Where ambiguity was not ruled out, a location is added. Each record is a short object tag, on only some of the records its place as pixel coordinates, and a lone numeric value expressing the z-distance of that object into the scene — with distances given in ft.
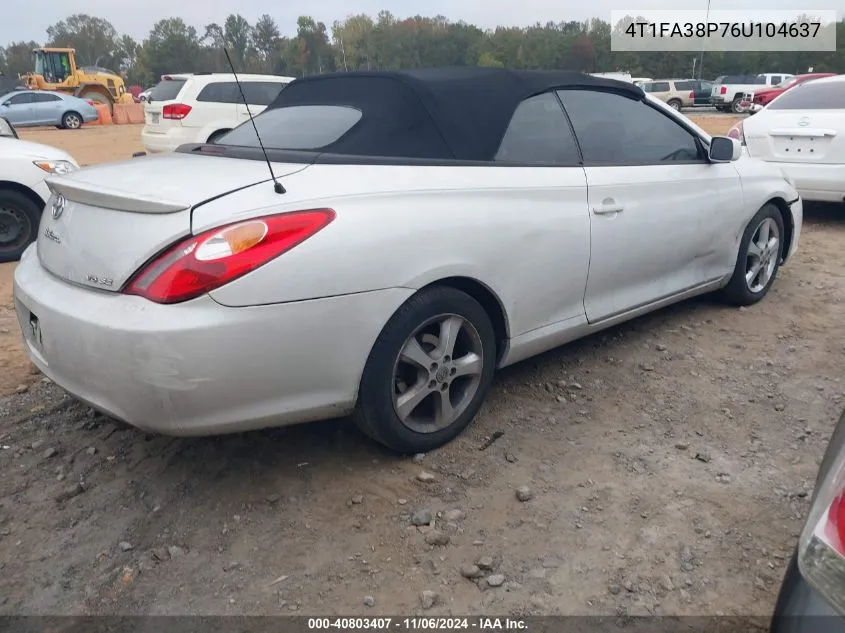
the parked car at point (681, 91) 116.57
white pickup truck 106.93
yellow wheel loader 103.71
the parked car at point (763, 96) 82.23
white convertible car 7.39
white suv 36.01
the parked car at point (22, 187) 20.03
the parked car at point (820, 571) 3.84
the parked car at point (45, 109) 77.20
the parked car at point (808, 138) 21.36
